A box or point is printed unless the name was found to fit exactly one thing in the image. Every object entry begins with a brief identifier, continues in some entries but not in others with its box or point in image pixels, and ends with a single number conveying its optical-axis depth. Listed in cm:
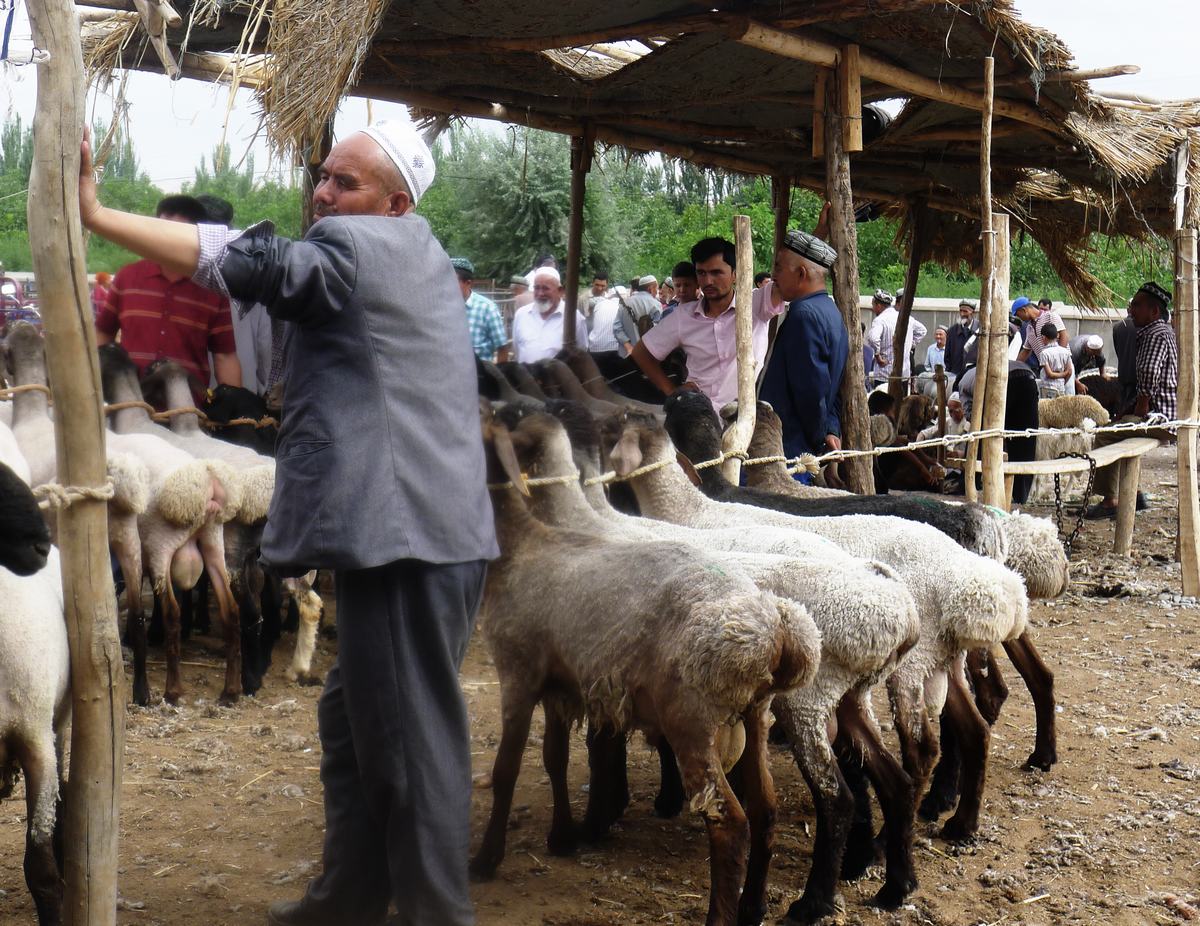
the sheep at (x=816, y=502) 520
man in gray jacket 294
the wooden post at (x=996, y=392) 713
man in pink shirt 707
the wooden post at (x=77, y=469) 266
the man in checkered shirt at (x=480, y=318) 1020
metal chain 908
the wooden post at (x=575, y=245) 919
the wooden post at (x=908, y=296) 1161
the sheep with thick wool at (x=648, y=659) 359
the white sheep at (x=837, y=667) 402
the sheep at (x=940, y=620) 451
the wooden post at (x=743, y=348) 587
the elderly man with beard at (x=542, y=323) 1067
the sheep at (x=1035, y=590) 540
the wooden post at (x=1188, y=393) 880
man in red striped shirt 668
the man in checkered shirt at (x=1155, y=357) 1112
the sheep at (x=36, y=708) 334
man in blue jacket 660
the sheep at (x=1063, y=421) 1226
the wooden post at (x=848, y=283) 718
